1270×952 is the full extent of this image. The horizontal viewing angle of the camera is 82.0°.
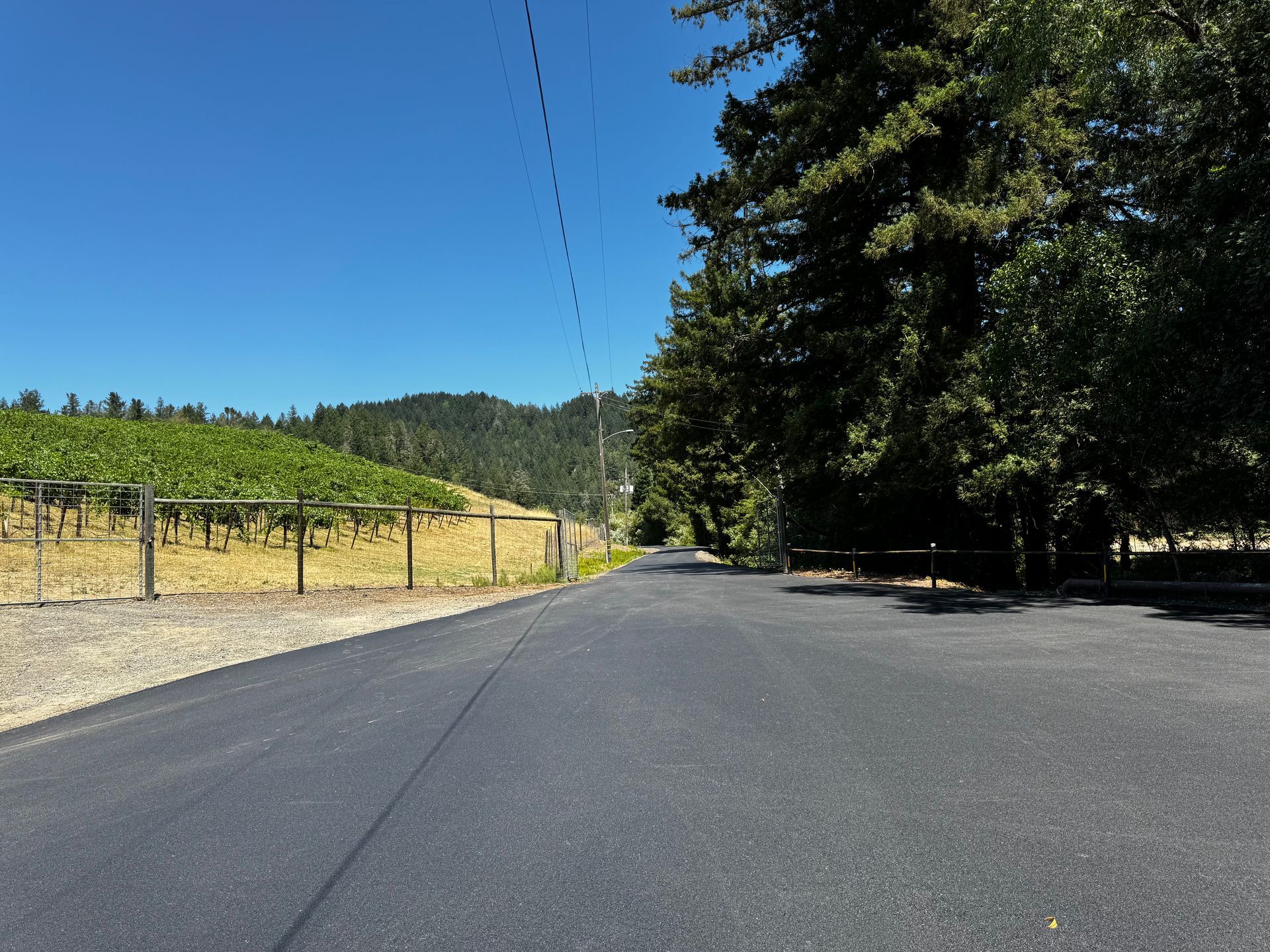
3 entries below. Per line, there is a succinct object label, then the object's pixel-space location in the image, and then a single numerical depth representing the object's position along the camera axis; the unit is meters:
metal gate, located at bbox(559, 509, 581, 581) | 22.41
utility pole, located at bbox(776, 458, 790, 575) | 27.06
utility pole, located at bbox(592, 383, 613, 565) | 40.08
